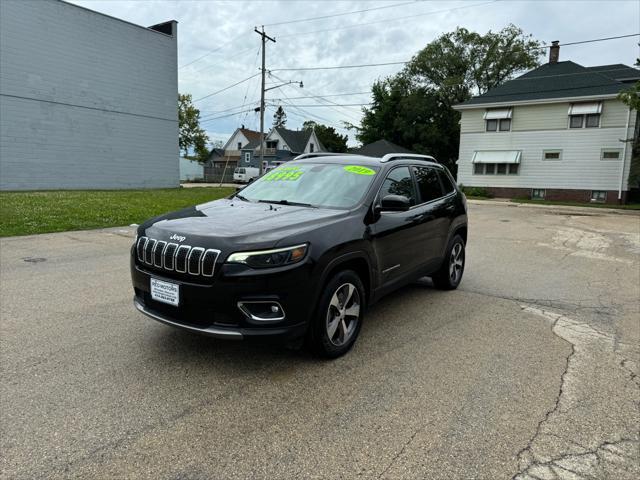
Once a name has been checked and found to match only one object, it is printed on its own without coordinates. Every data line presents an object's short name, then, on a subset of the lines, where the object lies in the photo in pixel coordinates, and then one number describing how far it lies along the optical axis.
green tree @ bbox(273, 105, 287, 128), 113.19
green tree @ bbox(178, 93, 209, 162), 67.06
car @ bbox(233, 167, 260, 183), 45.71
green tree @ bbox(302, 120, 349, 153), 71.31
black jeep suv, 3.11
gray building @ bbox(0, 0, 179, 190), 22.91
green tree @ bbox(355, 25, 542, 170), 42.47
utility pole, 30.67
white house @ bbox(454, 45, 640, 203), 26.91
